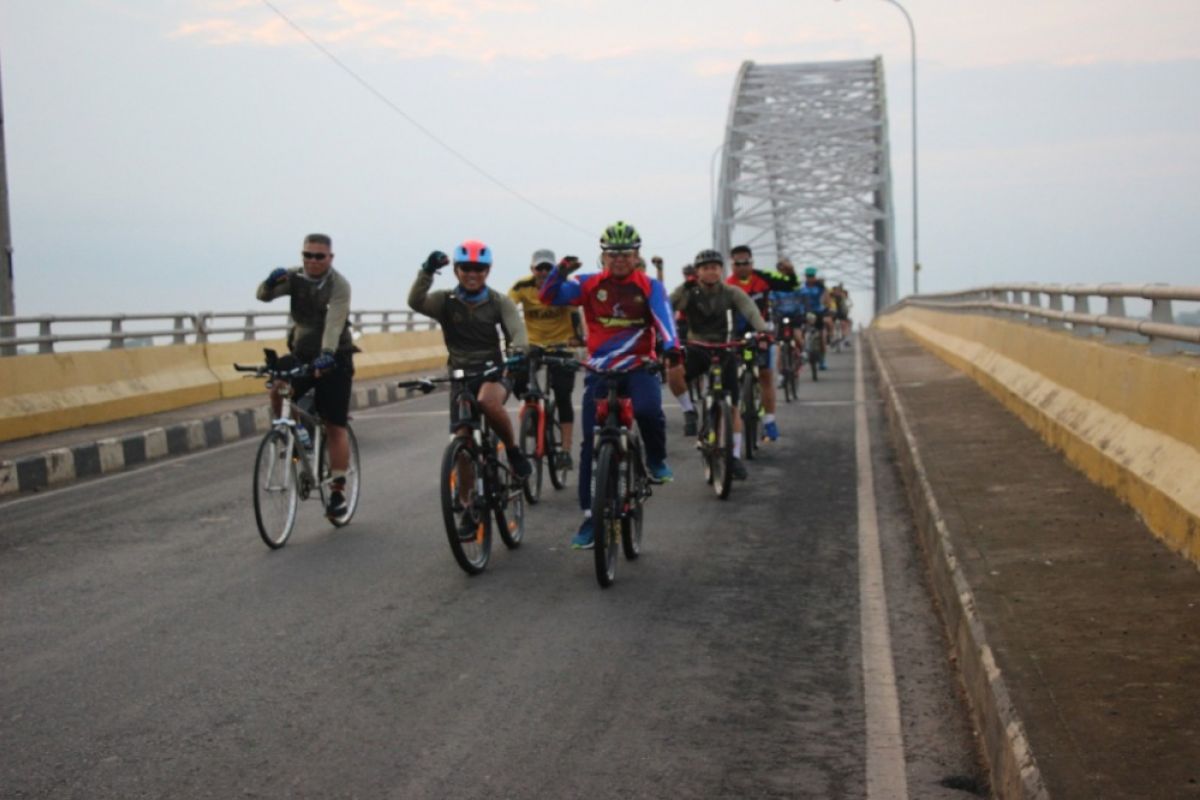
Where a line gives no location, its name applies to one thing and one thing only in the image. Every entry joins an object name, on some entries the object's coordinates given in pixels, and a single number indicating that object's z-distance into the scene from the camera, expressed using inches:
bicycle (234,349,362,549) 377.4
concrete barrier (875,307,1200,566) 300.7
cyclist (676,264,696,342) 502.0
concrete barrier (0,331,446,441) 650.8
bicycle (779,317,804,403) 826.2
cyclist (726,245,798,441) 597.0
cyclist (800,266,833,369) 948.1
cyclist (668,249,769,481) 487.2
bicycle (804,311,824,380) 1023.0
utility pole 737.0
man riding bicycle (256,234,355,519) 407.5
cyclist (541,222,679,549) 350.9
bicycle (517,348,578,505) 450.3
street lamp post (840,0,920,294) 2175.1
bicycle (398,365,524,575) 327.6
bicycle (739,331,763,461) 540.1
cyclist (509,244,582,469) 492.4
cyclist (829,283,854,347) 1672.0
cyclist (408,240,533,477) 364.8
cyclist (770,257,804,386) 870.4
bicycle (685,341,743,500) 455.8
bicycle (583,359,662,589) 315.9
